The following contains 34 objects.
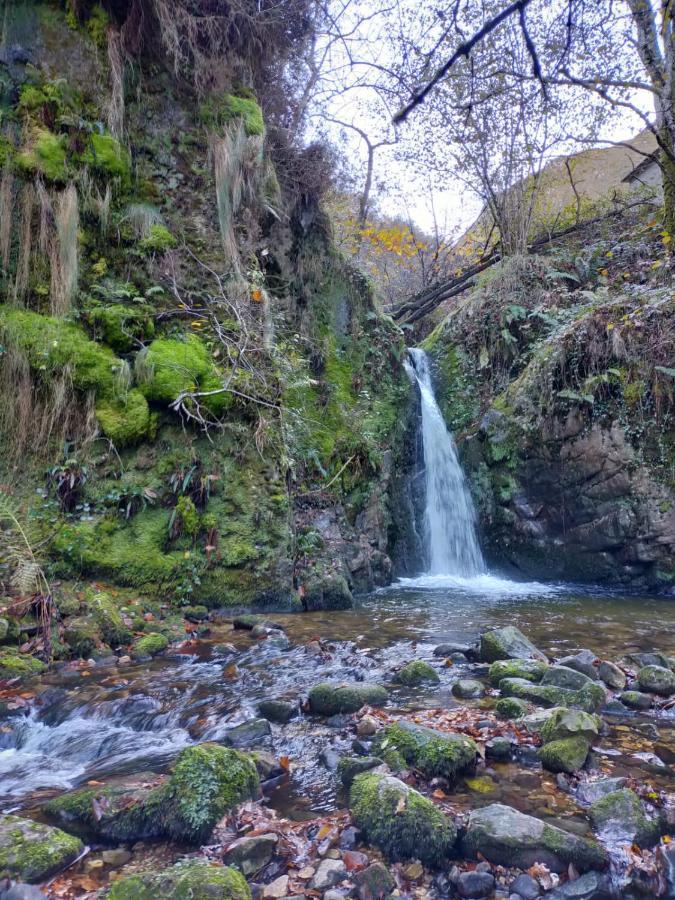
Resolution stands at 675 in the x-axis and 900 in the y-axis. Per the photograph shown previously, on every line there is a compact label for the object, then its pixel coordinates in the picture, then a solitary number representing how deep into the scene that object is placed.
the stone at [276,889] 2.06
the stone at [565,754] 2.87
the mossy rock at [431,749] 2.83
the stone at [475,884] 2.08
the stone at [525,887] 2.05
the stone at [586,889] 2.05
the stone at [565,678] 3.84
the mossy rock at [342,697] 3.67
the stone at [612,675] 4.05
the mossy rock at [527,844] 2.18
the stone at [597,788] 2.64
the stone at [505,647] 4.64
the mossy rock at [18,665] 4.19
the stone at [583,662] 4.21
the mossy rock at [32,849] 2.10
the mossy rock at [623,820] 2.32
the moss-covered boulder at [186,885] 1.91
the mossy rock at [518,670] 4.07
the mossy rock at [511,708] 3.46
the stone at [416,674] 4.21
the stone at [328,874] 2.10
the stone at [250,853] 2.21
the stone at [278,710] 3.63
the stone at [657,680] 3.88
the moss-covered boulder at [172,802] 2.41
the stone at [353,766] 2.83
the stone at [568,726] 3.12
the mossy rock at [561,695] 3.61
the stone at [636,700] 3.70
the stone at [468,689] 3.89
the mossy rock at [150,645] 4.81
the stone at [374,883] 2.06
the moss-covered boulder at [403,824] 2.27
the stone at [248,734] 3.27
